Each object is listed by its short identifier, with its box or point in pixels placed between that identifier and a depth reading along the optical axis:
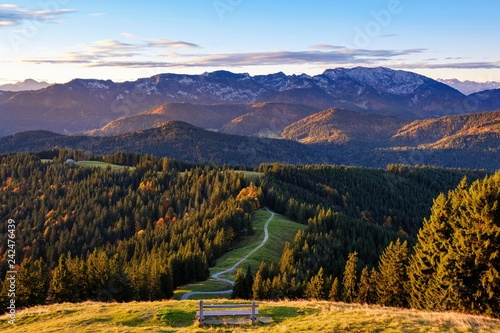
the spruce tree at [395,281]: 68.12
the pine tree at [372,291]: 75.94
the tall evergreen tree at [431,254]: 56.24
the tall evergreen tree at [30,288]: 75.50
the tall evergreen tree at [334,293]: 76.94
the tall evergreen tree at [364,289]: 76.31
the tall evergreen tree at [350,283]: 78.18
